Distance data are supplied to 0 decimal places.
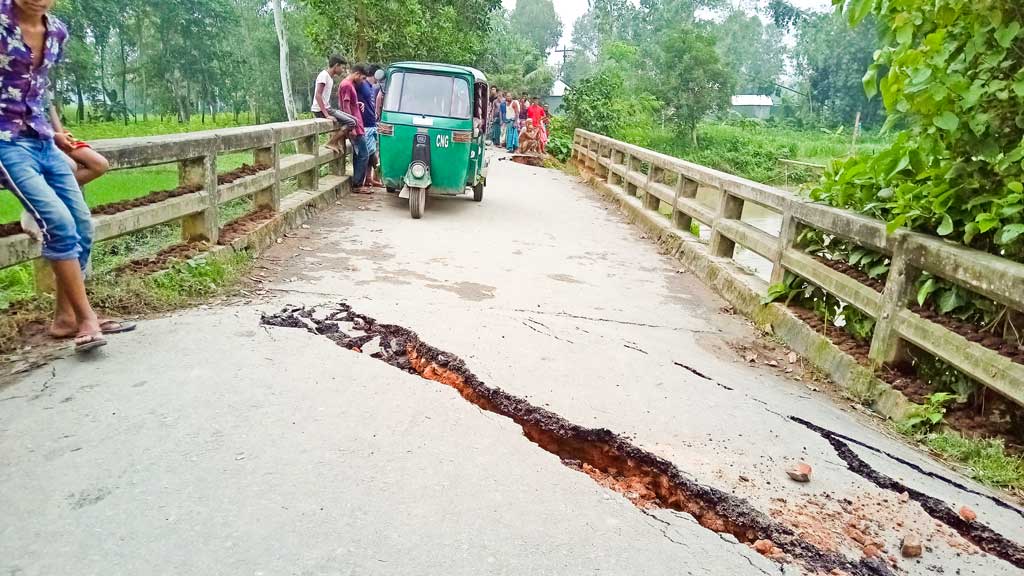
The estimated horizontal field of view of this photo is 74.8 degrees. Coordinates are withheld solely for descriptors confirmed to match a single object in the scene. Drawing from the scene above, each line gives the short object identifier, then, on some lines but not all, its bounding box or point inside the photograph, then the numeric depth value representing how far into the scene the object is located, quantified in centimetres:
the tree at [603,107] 2450
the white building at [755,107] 7425
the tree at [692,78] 3584
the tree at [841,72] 5444
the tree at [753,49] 7950
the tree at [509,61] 4475
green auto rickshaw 906
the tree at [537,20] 10488
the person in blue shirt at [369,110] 1070
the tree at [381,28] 1608
